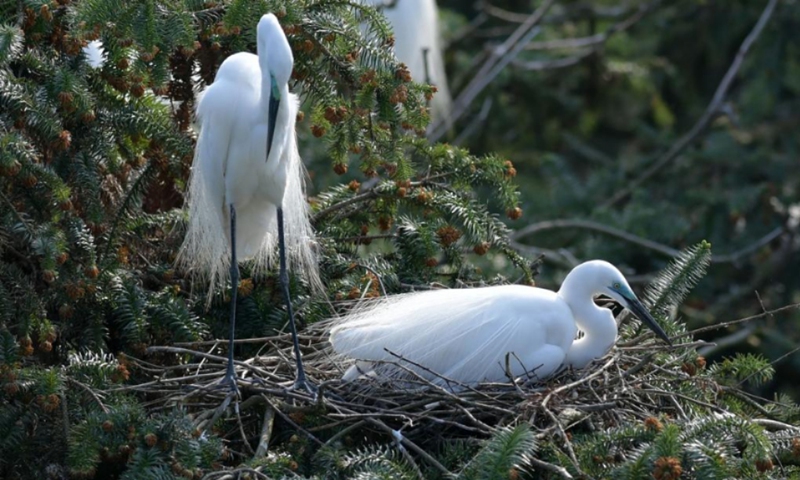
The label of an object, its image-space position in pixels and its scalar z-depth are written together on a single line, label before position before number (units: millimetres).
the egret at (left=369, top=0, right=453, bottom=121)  16187
